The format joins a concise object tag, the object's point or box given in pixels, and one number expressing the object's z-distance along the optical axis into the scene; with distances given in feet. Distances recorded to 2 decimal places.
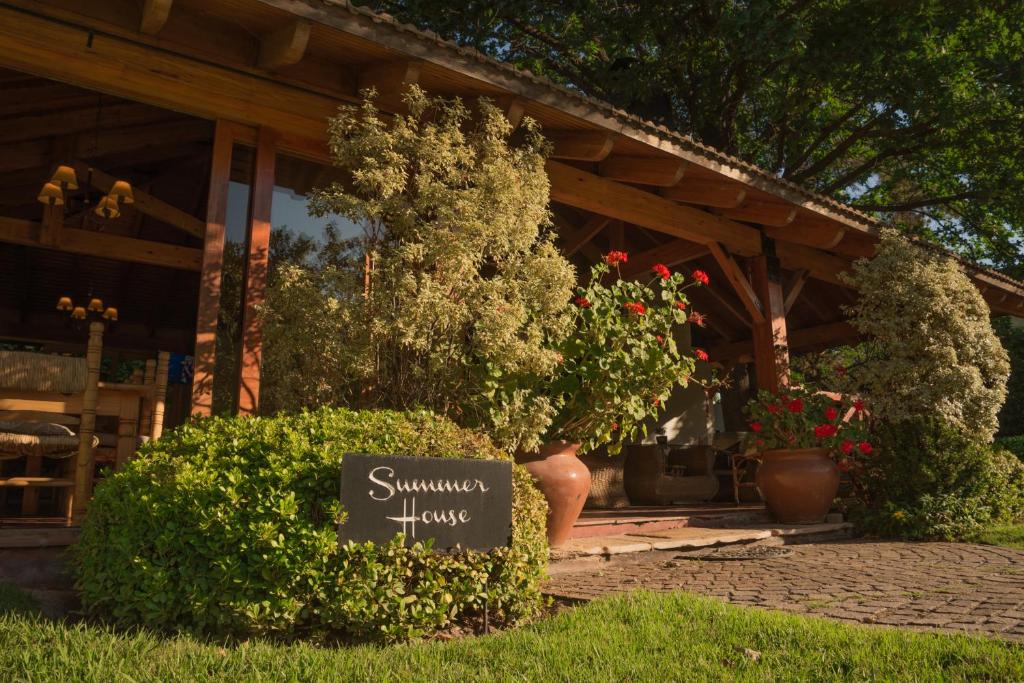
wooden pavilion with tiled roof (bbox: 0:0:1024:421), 17.29
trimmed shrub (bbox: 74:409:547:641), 10.57
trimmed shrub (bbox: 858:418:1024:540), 24.35
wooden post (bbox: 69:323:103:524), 14.85
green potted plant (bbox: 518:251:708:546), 18.12
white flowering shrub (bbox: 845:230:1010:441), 27.17
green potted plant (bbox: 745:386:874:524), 25.73
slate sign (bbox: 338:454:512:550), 11.29
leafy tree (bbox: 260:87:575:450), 16.72
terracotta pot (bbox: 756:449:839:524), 25.68
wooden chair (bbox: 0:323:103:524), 14.40
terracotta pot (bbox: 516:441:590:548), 17.72
